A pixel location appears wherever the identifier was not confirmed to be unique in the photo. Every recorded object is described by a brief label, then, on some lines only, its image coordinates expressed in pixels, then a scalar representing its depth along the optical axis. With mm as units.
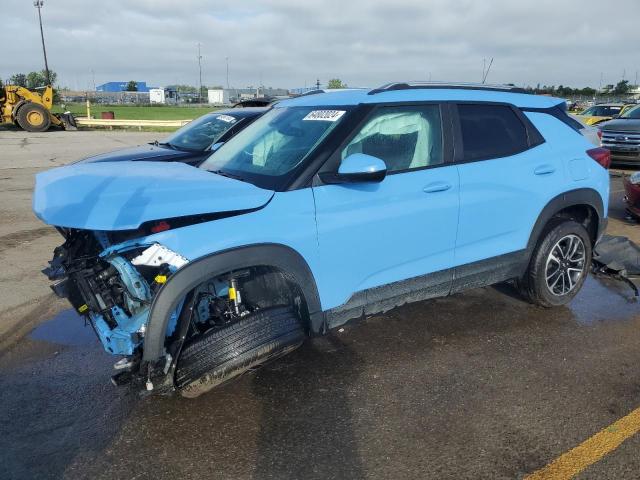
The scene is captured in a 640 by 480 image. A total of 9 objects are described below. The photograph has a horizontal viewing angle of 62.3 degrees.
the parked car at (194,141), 7355
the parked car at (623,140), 12133
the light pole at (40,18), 41594
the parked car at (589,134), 4496
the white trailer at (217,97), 85519
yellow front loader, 24594
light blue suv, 2756
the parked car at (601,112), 16484
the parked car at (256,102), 11414
